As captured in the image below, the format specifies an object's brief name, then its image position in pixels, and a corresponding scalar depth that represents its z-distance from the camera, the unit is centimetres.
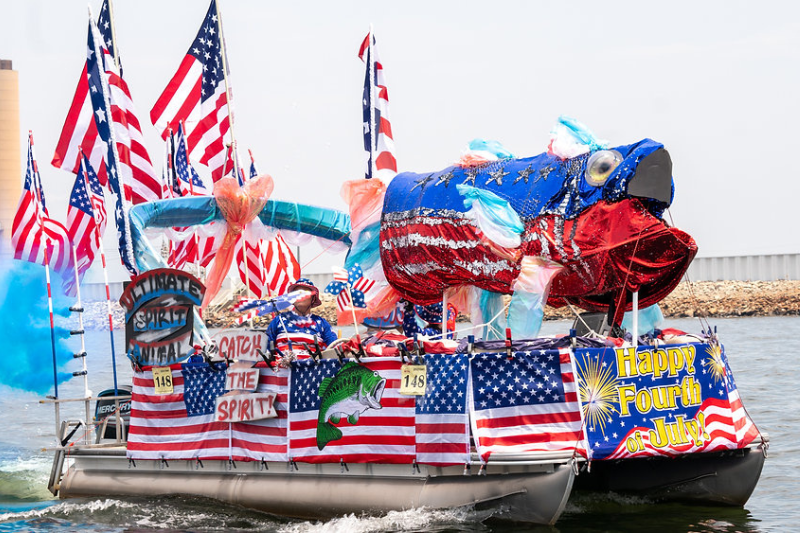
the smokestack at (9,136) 16025
